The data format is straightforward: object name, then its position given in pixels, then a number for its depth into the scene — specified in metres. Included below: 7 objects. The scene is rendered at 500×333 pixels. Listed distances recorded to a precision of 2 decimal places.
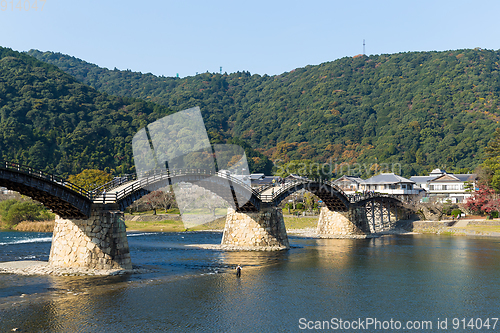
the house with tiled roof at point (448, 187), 110.06
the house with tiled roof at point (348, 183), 122.06
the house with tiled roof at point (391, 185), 100.12
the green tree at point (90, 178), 101.61
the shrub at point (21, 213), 82.31
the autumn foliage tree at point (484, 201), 82.69
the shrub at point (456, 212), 88.38
